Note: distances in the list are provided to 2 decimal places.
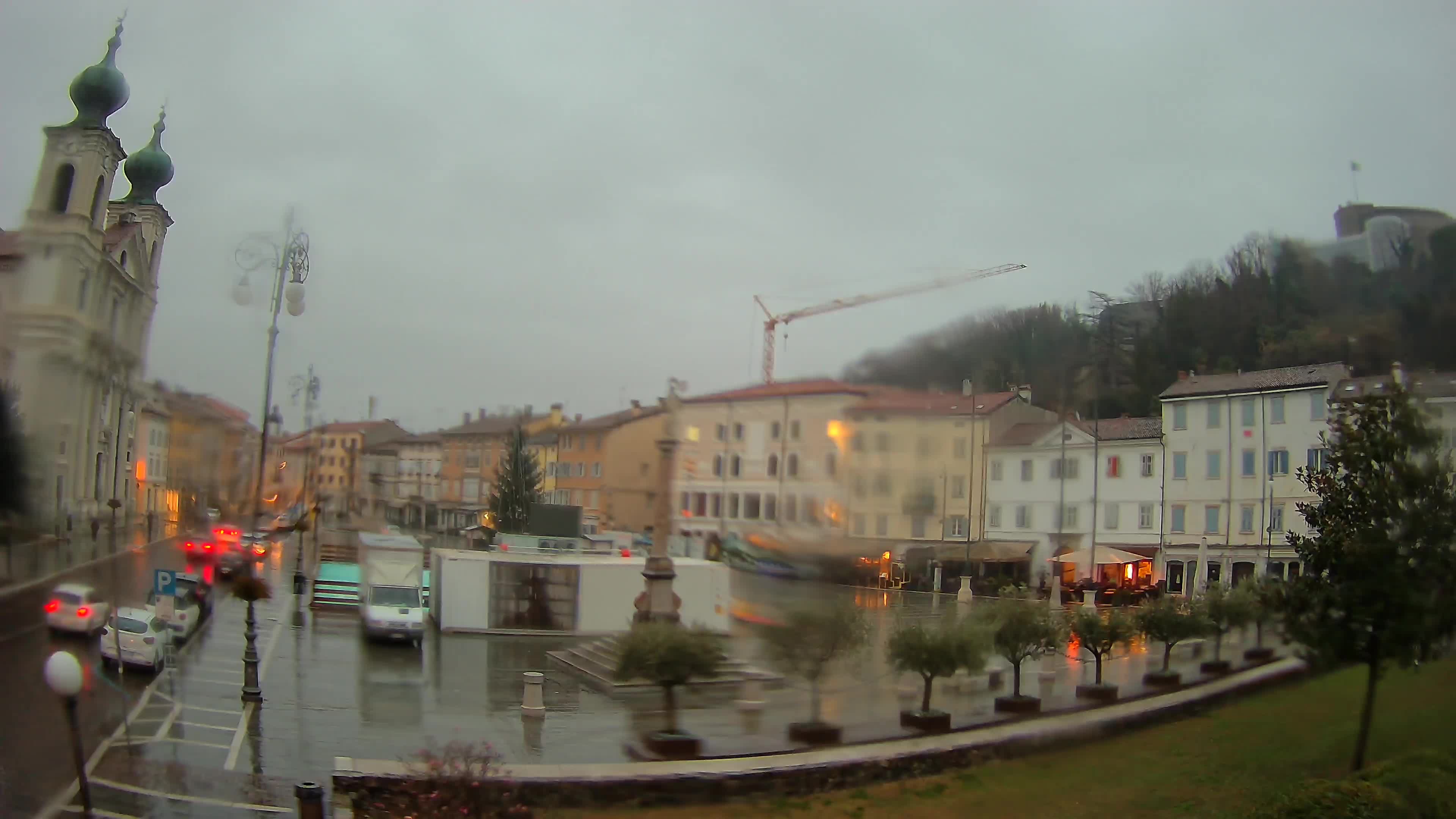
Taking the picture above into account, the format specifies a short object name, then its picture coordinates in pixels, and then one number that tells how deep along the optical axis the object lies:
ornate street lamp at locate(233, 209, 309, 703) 10.94
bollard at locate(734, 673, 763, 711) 14.89
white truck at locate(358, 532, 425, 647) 19.44
